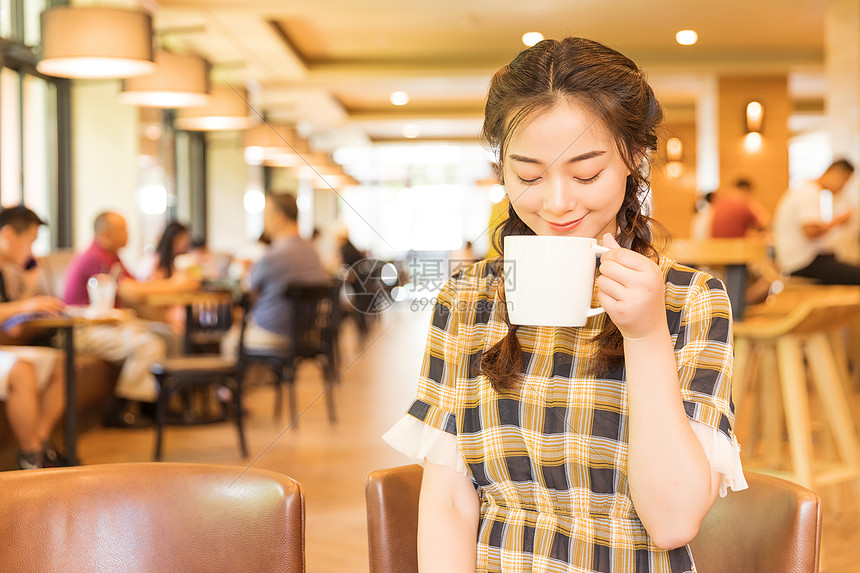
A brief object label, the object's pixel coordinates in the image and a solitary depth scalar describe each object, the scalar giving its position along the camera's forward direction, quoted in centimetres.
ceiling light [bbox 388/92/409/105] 1010
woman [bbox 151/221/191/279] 537
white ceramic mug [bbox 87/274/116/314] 342
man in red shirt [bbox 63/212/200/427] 444
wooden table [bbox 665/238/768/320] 311
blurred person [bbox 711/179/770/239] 620
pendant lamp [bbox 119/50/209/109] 353
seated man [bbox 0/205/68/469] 327
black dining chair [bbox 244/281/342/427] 438
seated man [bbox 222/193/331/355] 457
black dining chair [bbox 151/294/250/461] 383
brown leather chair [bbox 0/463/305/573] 90
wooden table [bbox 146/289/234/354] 450
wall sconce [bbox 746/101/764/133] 863
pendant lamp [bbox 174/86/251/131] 370
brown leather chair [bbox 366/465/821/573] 91
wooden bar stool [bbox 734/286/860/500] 256
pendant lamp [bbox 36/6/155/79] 304
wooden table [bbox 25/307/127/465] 324
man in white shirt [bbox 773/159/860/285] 511
